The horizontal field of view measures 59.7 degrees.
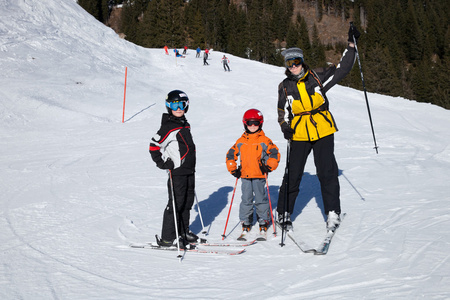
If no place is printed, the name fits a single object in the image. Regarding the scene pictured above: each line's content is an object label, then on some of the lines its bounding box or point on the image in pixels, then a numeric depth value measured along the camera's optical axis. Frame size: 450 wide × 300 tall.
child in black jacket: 4.27
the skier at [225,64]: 26.06
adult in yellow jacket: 4.29
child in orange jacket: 4.66
